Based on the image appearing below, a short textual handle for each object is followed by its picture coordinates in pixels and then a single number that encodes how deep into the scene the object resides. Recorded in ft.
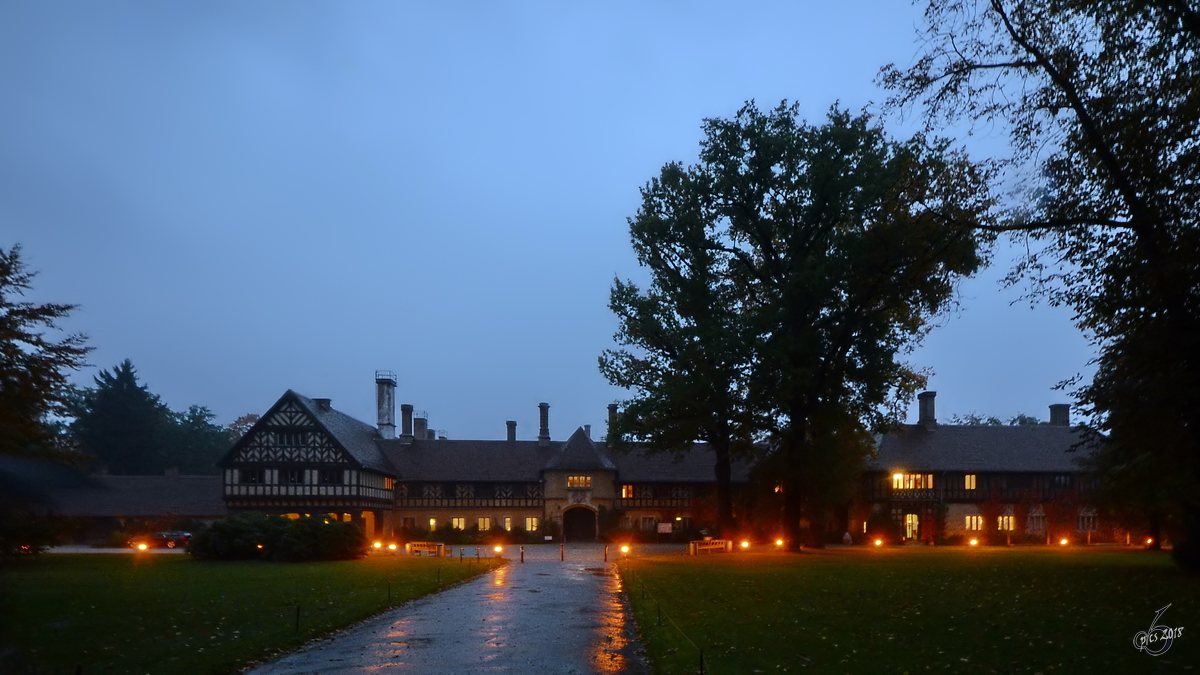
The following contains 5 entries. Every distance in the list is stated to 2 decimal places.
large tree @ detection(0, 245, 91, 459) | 90.12
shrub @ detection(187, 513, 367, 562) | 122.72
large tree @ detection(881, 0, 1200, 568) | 50.34
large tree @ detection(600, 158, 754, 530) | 127.85
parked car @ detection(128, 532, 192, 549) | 179.73
